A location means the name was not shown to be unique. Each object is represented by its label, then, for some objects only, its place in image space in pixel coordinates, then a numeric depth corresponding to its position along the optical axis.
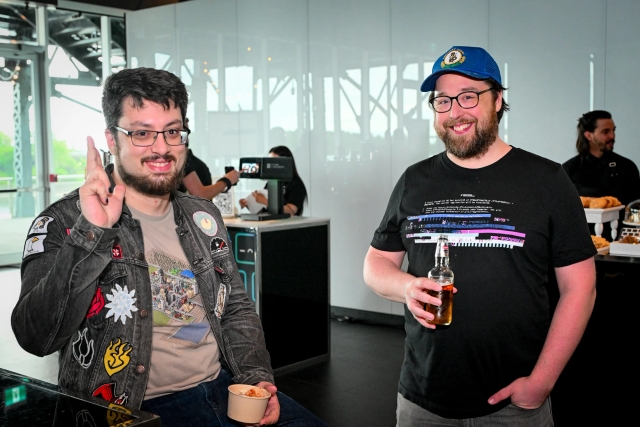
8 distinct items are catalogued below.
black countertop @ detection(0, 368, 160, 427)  1.20
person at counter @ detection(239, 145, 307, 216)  5.65
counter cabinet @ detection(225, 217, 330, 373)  4.75
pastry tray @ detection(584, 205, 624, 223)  3.69
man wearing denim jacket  1.61
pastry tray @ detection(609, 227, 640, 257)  3.29
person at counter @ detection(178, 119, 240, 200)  4.95
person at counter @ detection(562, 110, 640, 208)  4.71
